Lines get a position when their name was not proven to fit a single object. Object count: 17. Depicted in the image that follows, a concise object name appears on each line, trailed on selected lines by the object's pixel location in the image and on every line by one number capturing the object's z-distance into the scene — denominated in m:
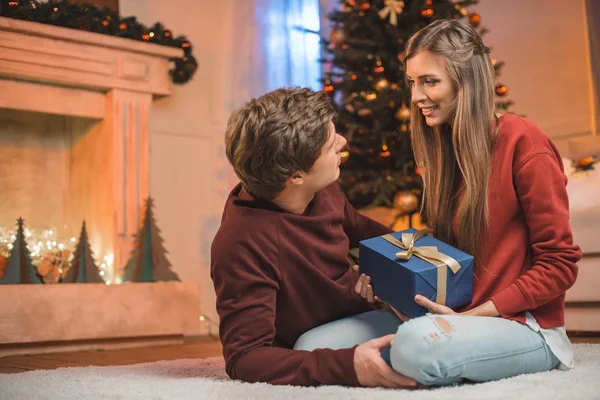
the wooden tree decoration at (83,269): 3.52
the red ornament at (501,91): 3.94
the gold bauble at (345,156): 3.96
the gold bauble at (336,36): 4.28
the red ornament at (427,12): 4.05
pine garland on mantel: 3.58
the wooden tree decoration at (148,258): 3.68
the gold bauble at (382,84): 4.08
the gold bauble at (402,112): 4.02
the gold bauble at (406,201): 4.00
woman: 1.34
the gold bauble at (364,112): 4.20
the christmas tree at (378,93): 4.02
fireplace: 3.31
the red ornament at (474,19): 4.13
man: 1.41
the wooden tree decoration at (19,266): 3.26
